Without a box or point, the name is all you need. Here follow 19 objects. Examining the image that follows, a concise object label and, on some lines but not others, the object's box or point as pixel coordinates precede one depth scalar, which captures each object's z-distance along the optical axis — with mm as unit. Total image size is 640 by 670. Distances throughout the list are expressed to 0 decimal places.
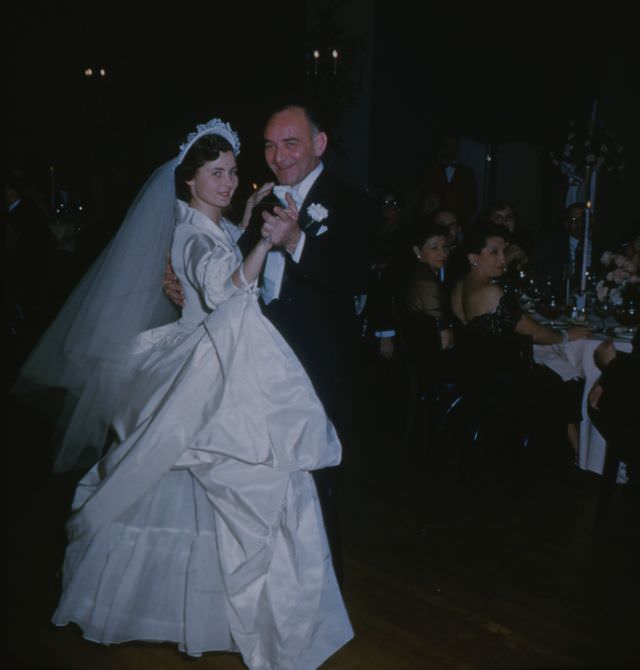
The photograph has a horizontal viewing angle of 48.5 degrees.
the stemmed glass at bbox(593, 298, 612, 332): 3643
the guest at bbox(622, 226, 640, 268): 4458
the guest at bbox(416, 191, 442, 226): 6363
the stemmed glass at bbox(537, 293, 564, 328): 3643
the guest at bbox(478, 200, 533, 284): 4482
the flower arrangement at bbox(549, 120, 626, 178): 5188
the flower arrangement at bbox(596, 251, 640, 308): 3477
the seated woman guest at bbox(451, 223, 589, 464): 3346
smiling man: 2221
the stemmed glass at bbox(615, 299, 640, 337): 3436
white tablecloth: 3445
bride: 1993
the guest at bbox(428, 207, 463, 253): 5020
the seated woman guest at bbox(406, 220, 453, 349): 3867
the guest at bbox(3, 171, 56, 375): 5113
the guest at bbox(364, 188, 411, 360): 3975
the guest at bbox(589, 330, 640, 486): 2627
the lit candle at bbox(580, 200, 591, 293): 3854
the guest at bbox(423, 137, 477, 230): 7176
